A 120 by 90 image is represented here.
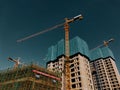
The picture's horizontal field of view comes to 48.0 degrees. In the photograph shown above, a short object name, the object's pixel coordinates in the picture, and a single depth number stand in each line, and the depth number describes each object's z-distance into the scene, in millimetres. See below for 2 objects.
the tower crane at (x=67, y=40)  58469
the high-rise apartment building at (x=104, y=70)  127938
